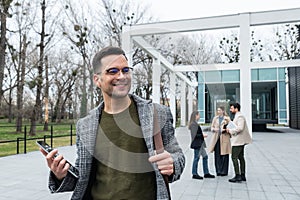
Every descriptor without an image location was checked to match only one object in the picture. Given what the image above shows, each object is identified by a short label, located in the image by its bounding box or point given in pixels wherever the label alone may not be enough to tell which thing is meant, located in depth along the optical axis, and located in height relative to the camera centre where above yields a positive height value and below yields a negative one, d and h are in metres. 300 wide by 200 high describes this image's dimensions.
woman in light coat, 4.61 -0.78
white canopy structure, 7.80 +2.49
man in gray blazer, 0.79 -0.14
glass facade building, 17.02 +0.83
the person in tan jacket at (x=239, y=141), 4.49 -0.59
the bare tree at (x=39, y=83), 11.37 +1.14
